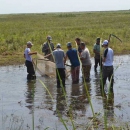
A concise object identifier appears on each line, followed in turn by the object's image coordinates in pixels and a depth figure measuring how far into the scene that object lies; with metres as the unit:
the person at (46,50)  15.32
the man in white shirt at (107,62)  11.11
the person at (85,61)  13.22
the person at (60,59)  12.21
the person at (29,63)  14.11
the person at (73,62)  12.78
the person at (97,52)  15.48
